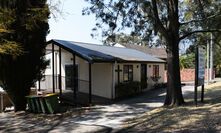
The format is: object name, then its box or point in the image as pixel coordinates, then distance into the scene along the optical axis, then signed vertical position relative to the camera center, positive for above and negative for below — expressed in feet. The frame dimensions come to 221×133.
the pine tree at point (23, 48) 34.47 +3.98
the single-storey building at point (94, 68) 45.53 +0.66
